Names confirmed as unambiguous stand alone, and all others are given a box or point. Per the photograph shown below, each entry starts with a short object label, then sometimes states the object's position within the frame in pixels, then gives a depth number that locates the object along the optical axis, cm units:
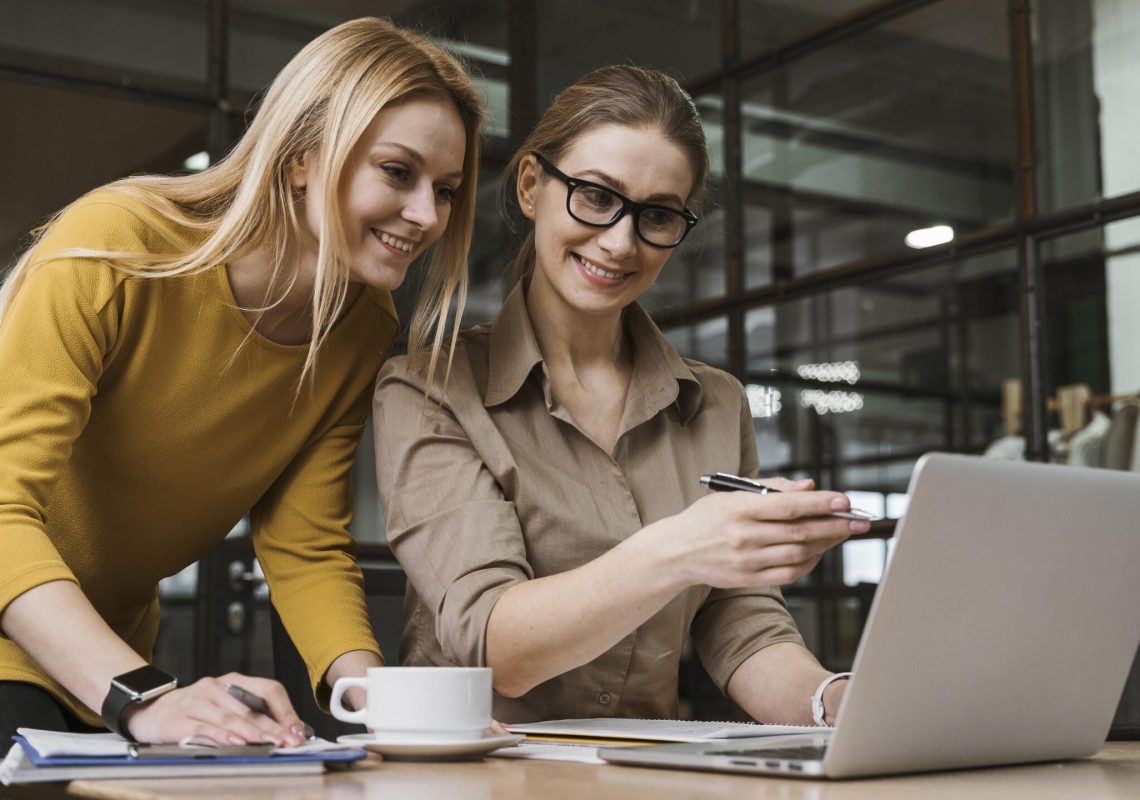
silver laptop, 82
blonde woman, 137
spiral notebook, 83
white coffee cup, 95
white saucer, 95
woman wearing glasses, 130
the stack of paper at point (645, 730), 107
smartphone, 89
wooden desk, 78
